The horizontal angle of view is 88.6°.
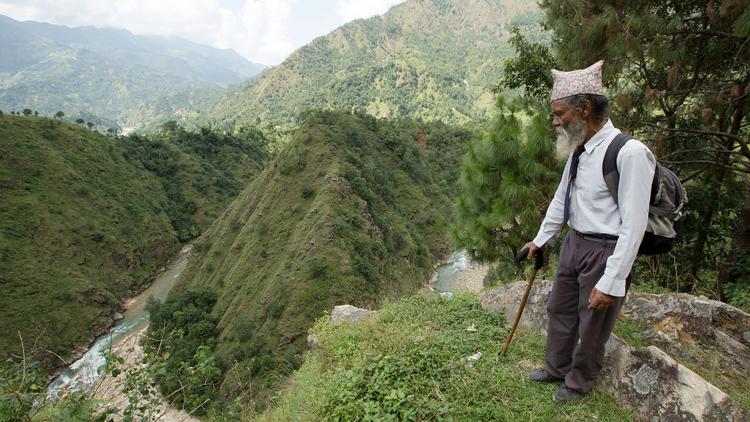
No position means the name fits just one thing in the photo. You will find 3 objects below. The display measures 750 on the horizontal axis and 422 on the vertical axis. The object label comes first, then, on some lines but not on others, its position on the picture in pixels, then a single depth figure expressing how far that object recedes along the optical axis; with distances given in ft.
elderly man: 6.75
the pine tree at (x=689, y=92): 14.48
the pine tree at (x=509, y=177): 22.79
